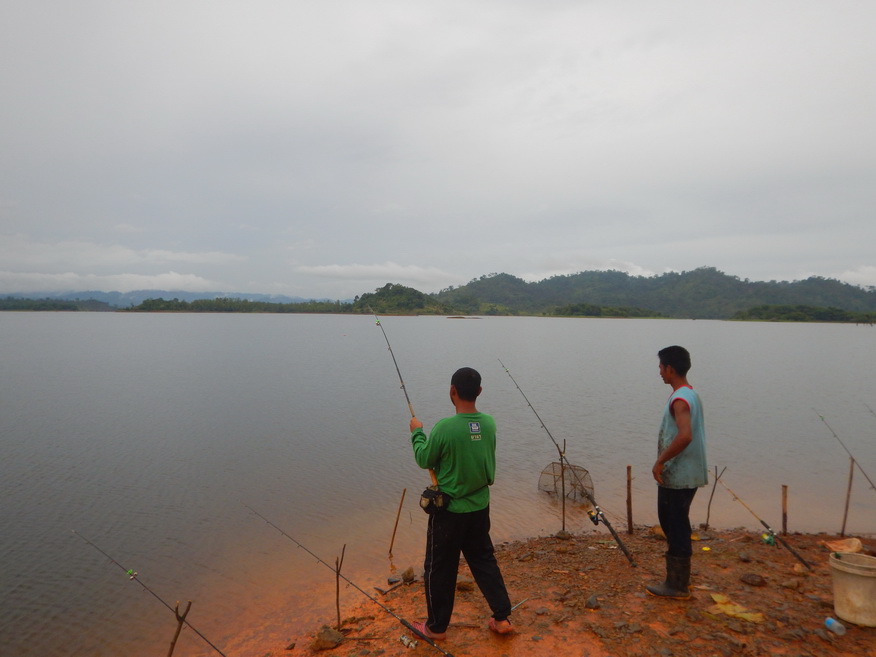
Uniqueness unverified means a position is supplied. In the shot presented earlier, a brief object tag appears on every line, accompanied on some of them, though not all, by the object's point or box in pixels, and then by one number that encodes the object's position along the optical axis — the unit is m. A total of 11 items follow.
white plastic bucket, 3.99
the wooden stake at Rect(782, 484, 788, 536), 7.03
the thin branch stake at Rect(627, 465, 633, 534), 7.10
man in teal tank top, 4.25
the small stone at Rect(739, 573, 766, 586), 5.10
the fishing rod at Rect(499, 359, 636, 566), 5.78
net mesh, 9.23
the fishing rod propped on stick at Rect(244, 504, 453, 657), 4.06
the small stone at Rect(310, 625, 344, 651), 4.70
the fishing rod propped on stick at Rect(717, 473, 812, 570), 5.57
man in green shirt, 3.67
